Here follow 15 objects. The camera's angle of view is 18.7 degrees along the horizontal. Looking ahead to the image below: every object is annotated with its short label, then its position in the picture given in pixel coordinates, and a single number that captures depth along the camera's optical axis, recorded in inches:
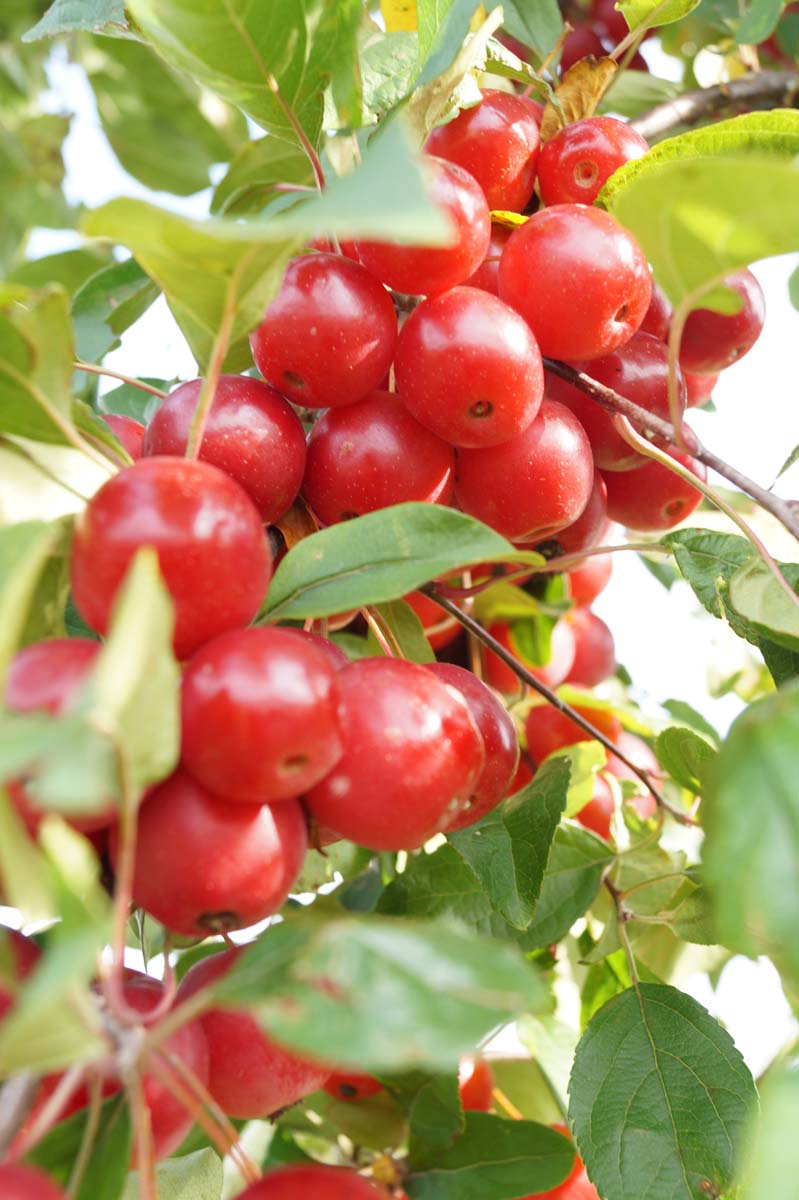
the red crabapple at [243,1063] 13.4
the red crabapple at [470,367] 14.6
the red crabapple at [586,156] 16.1
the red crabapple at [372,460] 15.1
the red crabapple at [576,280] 14.9
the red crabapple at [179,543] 12.6
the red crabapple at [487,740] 14.4
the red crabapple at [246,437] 14.6
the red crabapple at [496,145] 16.1
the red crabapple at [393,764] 12.8
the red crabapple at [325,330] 14.7
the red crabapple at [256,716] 12.3
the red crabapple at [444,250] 14.7
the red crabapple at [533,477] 15.3
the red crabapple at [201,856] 12.5
